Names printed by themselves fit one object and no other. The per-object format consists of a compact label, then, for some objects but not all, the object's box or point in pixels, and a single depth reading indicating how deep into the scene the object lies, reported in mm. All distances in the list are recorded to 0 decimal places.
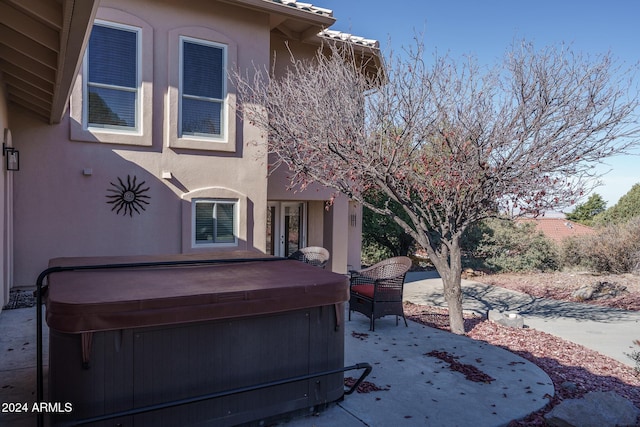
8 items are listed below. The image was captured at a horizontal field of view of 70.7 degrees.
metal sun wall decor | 8266
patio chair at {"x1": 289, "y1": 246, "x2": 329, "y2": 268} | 8336
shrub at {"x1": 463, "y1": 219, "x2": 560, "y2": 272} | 16344
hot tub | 2842
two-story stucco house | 7633
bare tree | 6355
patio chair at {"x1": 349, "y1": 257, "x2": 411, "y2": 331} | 6879
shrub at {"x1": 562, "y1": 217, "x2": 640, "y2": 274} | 14344
